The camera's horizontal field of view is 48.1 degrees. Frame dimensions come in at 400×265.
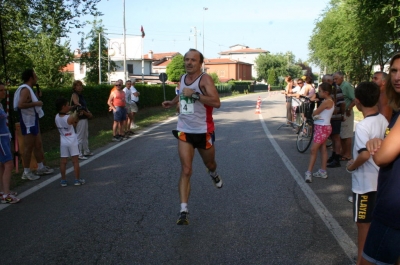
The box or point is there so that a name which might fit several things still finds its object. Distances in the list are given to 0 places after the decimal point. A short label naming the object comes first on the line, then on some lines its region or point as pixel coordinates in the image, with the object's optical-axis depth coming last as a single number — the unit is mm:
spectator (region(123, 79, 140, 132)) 15116
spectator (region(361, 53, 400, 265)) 2289
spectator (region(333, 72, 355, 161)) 9531
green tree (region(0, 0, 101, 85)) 16484
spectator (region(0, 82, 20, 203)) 6367
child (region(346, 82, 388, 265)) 3686
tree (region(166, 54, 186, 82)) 89375
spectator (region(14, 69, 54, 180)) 7844
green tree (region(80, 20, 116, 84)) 64750
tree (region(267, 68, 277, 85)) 111062
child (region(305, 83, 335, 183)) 7766
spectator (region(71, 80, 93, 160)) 9905
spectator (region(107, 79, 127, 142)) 13422
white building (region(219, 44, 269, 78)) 159550
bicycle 10922
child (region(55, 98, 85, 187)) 7414
